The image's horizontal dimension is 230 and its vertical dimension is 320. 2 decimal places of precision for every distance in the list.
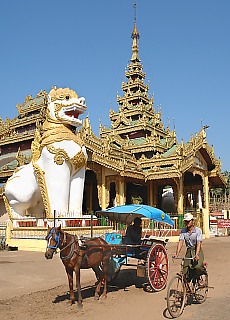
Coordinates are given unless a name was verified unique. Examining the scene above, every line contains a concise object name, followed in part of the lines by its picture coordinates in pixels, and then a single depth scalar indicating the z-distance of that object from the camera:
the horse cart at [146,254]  6.96
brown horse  5.80
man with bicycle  5.74
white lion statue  13.94
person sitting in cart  7.79
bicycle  5.32
